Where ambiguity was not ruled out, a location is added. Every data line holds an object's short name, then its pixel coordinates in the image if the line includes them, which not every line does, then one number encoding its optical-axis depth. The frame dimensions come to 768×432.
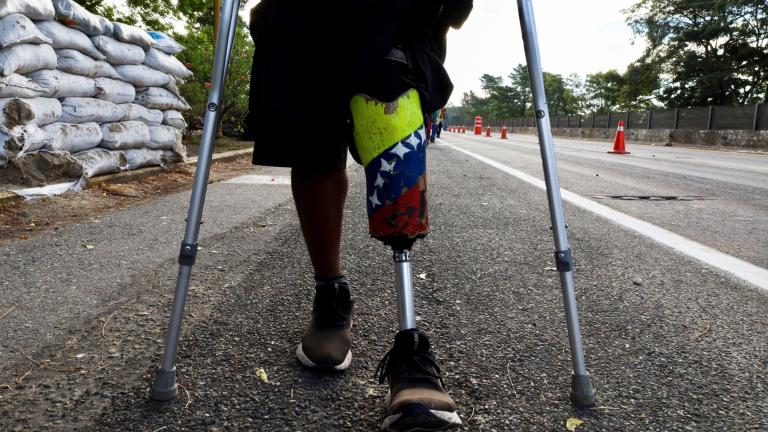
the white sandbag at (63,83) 4.45
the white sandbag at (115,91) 5.37
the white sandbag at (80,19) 4.78
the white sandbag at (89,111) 4.85
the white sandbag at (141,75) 5.94
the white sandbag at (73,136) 4.55
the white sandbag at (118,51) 5.45
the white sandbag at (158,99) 6.33
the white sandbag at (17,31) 3.90
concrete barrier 17.47
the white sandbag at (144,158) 5.86
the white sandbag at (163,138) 6.34
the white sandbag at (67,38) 4.61
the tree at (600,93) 85.59
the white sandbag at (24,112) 3.94
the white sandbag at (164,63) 6.45
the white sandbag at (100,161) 4.93
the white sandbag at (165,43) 6.79
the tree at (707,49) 35.78
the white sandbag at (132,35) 5.79
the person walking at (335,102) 1.28
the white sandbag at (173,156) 6.71
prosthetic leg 1.28
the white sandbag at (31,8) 3.92
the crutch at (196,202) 1.38
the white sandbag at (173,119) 6.86
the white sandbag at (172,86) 6.89
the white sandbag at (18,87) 3.93
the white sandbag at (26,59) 3.90
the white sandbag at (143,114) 5.89
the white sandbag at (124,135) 5.41
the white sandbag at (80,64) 4.84
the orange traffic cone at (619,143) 14.08
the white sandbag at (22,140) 3.97
